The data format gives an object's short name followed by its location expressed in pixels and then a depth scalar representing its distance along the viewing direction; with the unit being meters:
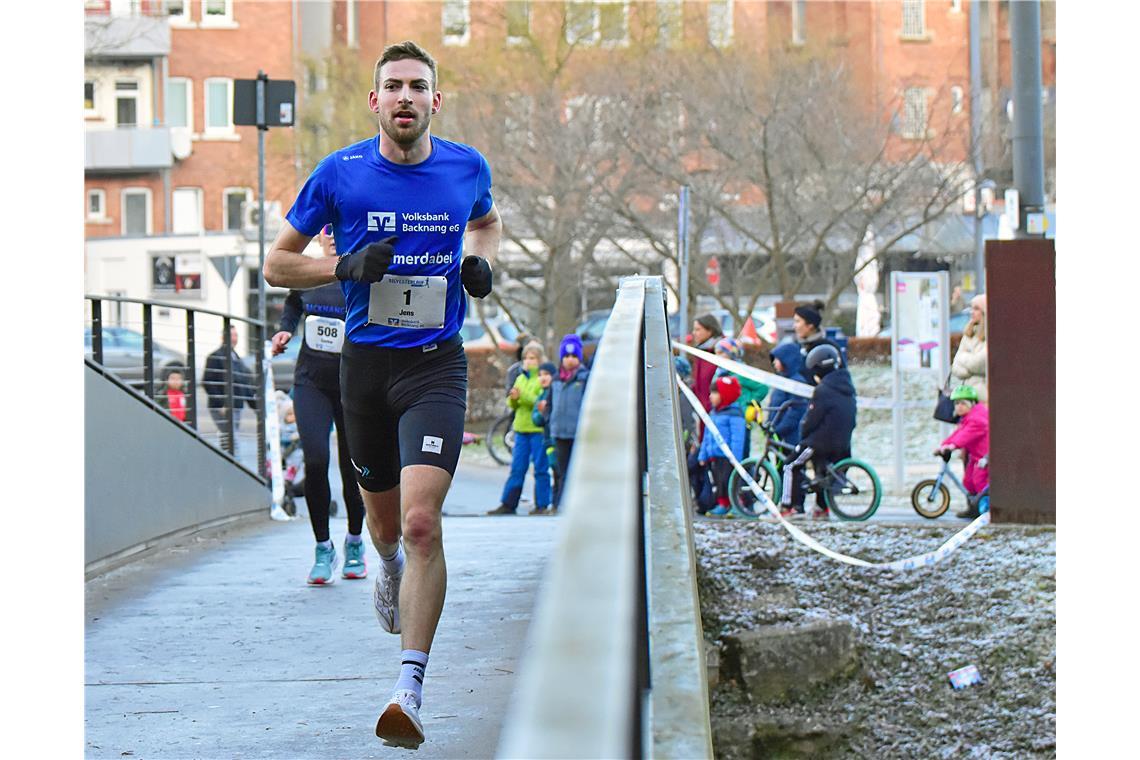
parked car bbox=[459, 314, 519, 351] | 34.91
